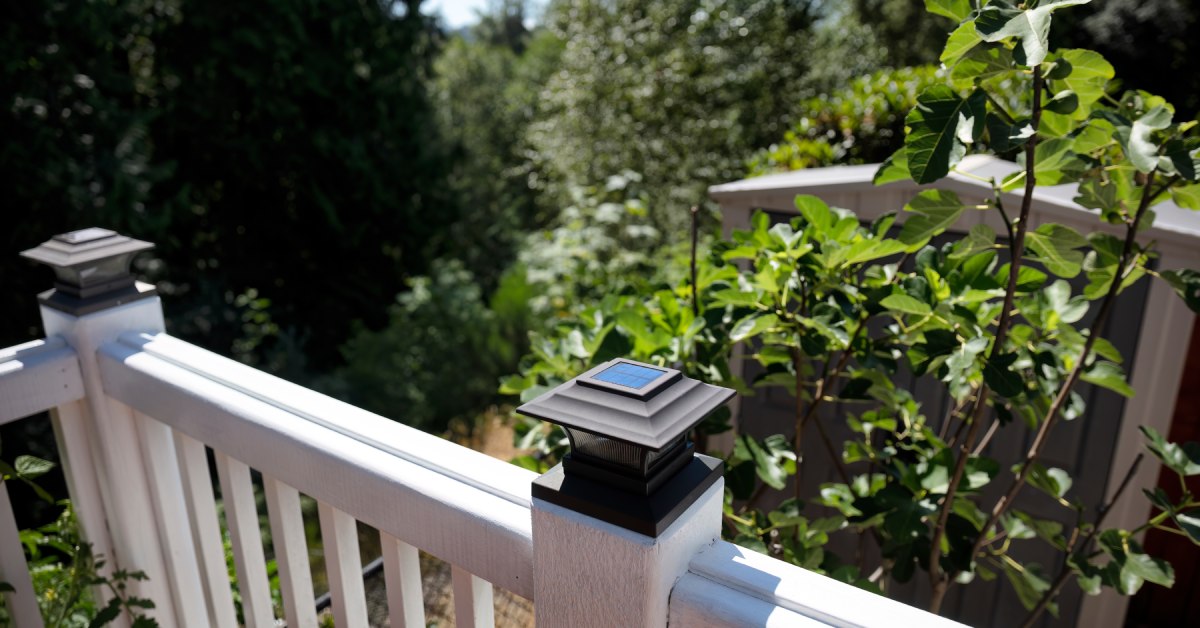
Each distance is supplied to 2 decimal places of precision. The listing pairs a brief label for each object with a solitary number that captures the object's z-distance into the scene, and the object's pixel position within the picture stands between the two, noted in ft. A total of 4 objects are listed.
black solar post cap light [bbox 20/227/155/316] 4.79
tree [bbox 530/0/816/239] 22.31
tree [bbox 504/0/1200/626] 3.81
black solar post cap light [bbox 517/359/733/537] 2.40
